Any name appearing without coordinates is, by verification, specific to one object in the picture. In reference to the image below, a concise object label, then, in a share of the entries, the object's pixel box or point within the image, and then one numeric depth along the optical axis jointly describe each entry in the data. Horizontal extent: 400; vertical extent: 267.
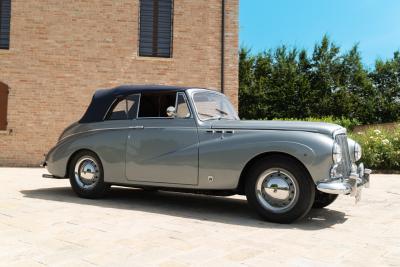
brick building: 12.96
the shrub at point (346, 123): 17.46
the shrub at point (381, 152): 12.79
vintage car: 4.84
